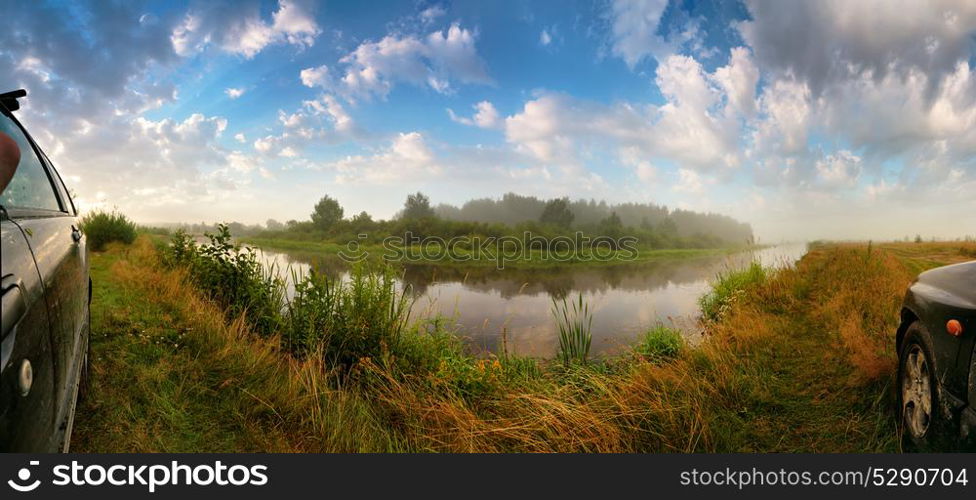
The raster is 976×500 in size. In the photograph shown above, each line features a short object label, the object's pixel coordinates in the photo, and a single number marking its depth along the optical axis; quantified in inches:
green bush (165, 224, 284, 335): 265.9
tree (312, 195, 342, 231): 2042.4
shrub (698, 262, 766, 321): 464.1
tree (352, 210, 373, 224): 1903.3
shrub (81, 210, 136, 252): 512.4
